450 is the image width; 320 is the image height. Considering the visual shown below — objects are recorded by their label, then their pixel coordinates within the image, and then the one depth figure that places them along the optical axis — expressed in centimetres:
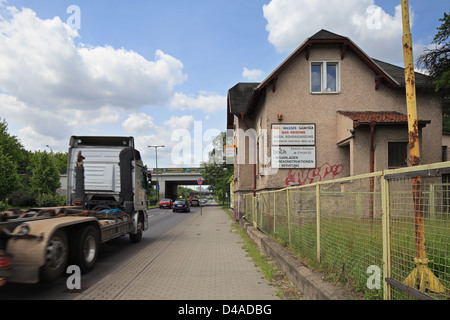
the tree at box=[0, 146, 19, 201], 2952
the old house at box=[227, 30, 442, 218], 1477
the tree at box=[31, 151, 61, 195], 3775
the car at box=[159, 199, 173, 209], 4666
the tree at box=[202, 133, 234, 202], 4829
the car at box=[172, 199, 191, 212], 3541
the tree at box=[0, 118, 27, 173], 4846
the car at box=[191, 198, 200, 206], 5459
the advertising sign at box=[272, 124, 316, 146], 1488
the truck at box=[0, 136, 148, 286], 491
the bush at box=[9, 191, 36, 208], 3528
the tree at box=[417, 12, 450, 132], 1320
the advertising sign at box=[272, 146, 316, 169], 1477
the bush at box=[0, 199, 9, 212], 2409
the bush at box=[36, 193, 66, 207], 3281
